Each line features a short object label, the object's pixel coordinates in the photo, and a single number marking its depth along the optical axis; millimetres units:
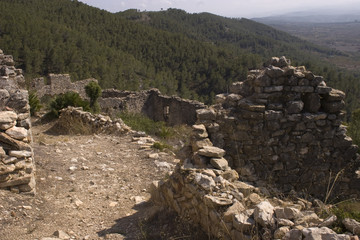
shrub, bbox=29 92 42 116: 12428
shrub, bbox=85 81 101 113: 15594
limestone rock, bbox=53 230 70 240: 3948
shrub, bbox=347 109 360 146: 9620
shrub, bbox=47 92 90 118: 11469
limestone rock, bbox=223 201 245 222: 3316
